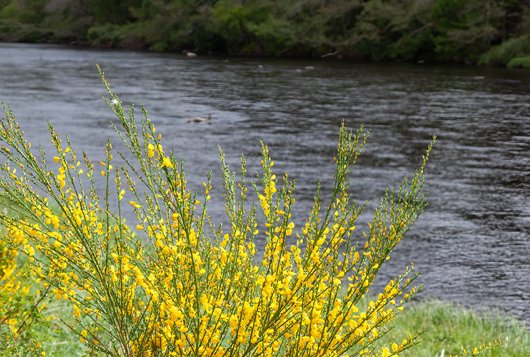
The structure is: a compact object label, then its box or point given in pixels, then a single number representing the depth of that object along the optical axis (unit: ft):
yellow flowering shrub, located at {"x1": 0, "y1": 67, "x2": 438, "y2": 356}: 9.62
